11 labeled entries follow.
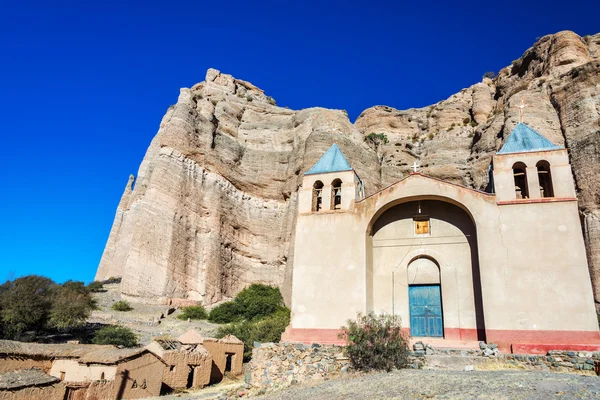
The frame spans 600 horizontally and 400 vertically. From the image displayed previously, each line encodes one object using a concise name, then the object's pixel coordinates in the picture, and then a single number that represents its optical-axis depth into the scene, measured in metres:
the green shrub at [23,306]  23.02
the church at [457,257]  12.66
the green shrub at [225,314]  32.91
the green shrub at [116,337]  22.02
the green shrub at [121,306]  31.91
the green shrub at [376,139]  52.82
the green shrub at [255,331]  23.78
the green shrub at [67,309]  24.48
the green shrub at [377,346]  11.65
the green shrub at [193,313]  32.16
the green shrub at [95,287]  37.56
